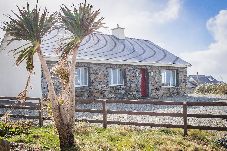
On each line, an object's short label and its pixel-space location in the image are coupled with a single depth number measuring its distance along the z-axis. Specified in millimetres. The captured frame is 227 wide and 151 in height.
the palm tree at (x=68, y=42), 6204
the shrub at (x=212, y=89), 21523
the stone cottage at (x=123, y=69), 15318
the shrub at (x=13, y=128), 7385
